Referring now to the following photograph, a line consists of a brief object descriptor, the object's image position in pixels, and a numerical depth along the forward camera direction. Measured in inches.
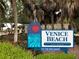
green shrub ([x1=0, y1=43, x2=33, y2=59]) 343.0
